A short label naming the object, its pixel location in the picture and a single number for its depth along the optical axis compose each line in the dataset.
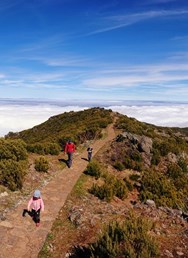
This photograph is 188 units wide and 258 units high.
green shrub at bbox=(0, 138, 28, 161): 12.76
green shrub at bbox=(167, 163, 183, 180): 17.08
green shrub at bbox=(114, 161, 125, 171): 15.89
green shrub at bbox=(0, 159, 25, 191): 10.14
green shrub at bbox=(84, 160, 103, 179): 13.37
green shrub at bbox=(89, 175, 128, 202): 10.59
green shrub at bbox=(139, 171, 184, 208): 12.10
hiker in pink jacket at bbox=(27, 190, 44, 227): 7.66
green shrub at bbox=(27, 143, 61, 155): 16.00
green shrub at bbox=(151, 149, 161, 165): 18.59
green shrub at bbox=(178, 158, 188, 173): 19.11
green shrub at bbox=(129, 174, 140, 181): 14.64
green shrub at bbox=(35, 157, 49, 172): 12.69
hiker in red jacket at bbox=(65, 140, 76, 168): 14.28
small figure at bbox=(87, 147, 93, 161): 15.77
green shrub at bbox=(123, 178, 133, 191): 13.13
